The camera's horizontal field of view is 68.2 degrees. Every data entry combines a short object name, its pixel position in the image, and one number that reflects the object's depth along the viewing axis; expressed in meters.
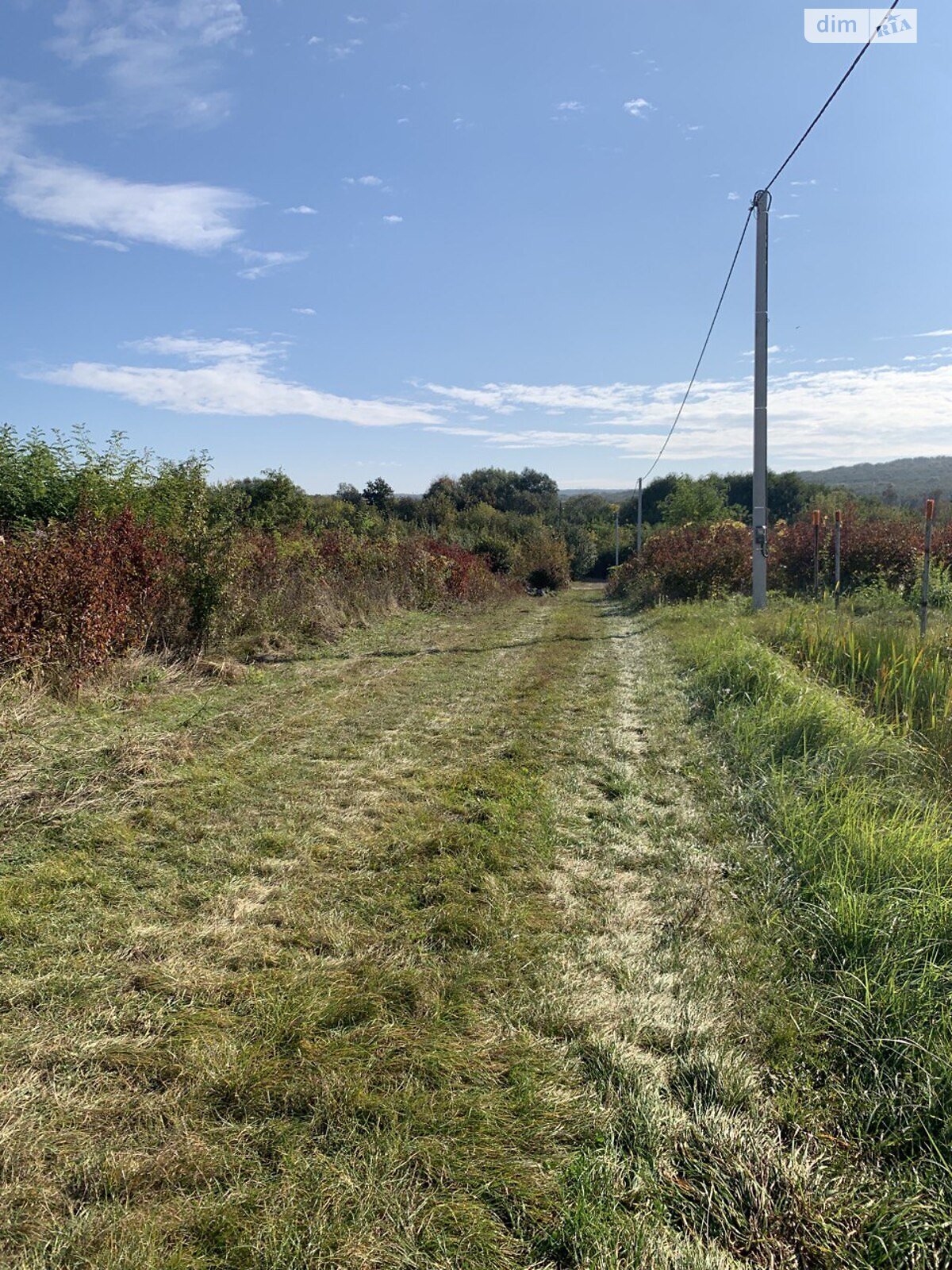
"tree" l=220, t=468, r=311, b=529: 22.58
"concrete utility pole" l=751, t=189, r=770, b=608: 12.10
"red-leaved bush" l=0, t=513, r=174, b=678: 6.04
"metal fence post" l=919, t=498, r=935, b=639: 7.09
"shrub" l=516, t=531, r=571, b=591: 28.09
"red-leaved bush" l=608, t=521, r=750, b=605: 17.77
